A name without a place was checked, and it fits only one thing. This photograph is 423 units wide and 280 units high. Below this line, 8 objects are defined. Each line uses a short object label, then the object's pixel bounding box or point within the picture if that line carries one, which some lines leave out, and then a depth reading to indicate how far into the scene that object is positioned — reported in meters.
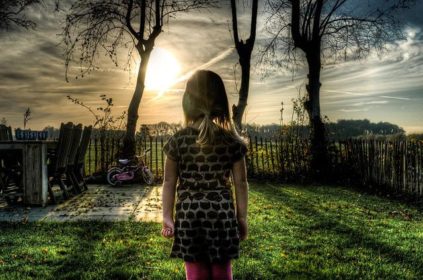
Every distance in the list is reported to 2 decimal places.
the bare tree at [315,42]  14.92
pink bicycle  12.74
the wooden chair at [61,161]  8.68
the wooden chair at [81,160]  10.58
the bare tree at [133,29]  15.12
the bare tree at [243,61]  15.76
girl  2.48
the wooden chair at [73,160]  9.65
